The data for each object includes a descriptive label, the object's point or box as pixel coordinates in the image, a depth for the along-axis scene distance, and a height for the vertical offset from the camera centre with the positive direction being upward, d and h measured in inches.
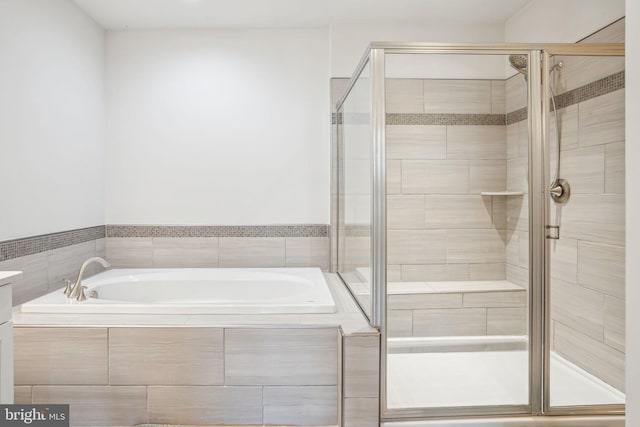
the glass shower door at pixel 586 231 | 77.9 -3.8
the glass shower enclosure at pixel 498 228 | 77.0 -3.2
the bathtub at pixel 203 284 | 116.6 -20.4
